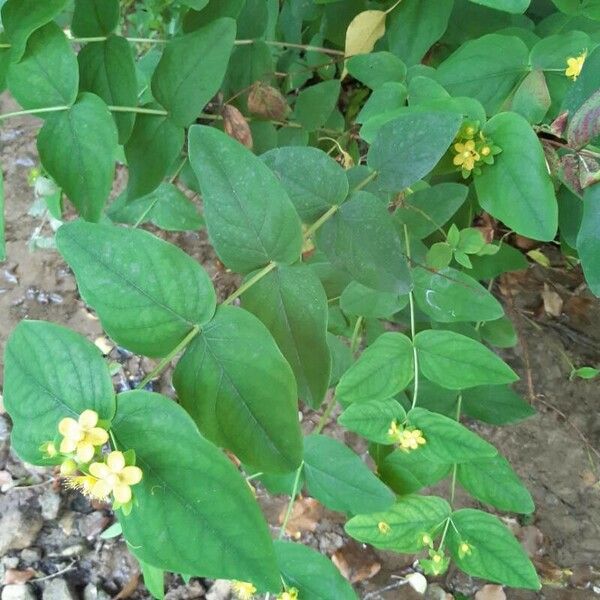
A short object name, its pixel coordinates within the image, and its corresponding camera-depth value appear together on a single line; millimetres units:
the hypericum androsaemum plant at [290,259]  545
